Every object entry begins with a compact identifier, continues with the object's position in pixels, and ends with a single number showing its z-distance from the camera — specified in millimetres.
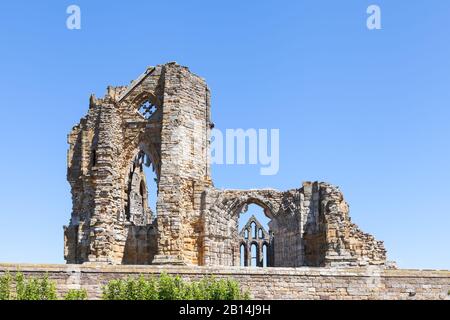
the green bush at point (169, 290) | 22594
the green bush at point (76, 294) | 22122
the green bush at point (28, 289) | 22500
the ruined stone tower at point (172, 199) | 33094
